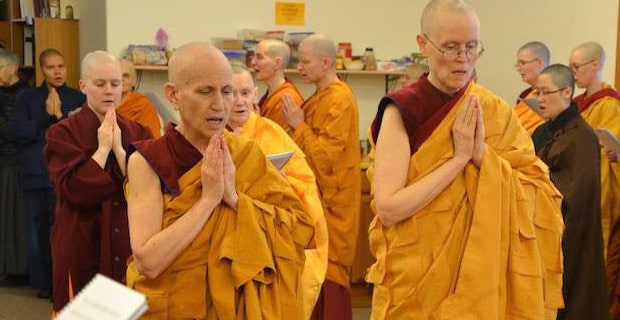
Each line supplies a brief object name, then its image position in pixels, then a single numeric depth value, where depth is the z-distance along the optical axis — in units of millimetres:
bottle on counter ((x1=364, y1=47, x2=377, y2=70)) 6207
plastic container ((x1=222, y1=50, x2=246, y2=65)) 5715
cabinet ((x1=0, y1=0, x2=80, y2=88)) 6211
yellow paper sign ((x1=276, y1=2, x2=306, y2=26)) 6098
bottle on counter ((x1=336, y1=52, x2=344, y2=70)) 6113
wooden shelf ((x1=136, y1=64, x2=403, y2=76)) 5598
